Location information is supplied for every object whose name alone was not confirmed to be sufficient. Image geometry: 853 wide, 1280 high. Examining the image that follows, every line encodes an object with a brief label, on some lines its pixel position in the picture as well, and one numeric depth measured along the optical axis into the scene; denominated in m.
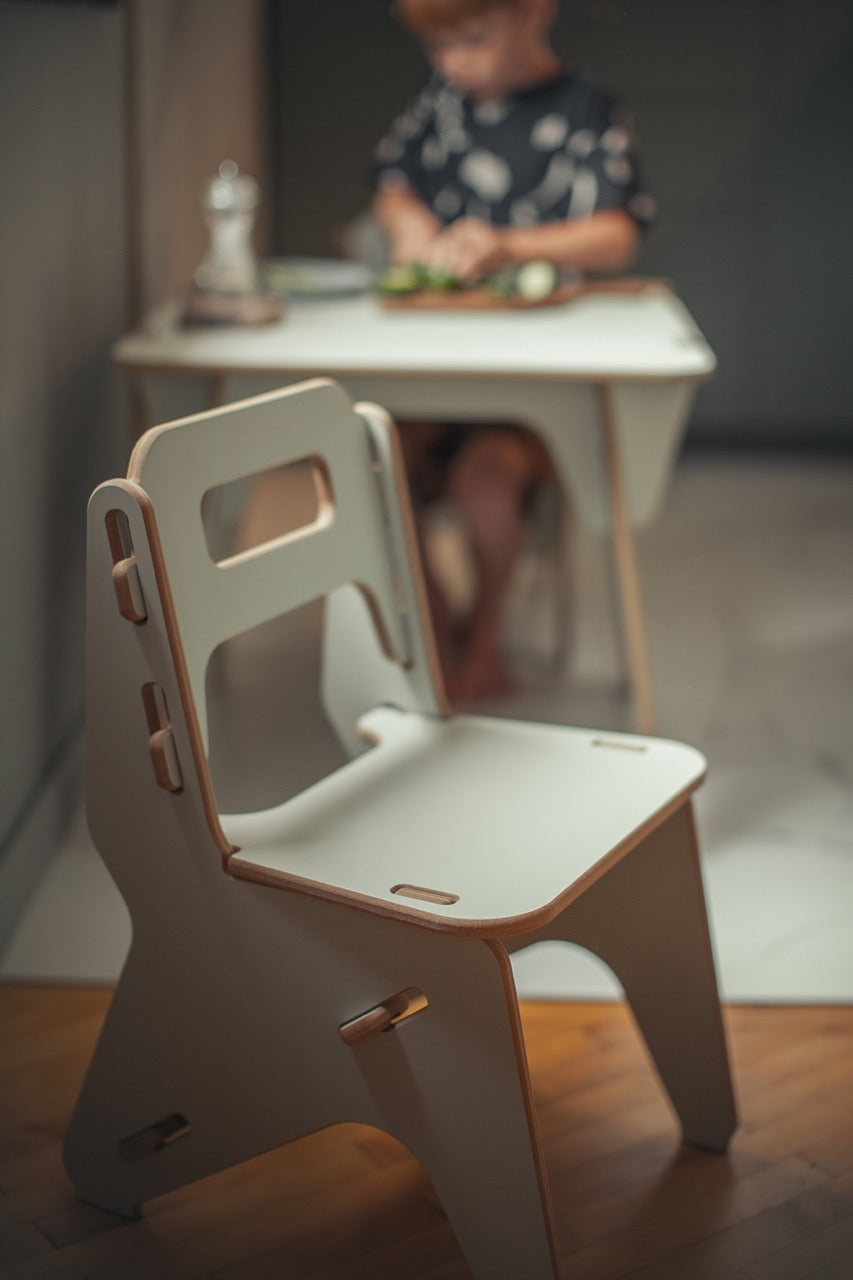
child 2.34
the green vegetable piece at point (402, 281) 2.18
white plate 2.29
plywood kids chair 1.08
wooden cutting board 2.17
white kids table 1.92
